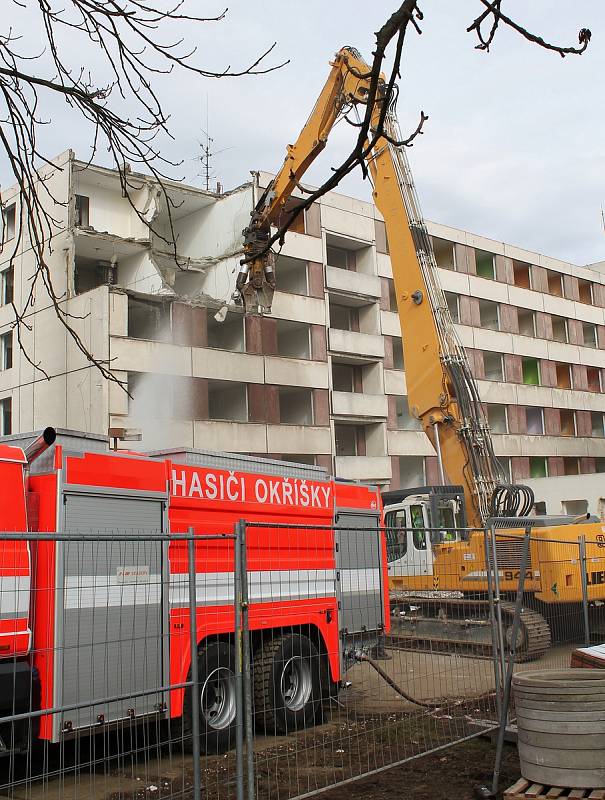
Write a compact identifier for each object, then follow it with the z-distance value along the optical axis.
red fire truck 6.47
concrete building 27.86
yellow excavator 12.52
